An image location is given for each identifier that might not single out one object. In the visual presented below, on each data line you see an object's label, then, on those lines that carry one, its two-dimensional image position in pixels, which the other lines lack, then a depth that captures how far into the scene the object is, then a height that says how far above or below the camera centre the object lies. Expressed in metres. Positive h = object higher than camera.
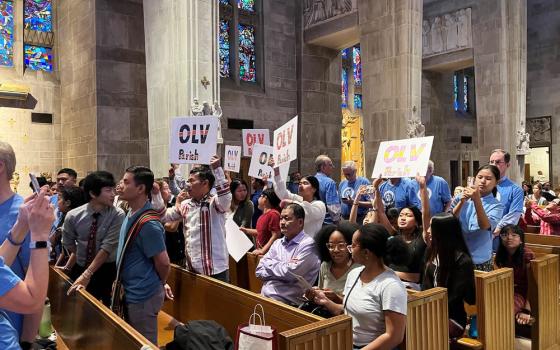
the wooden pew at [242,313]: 2.68 -1.06
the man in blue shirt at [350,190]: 7.45 -0.41
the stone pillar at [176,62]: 9.38 +2.14
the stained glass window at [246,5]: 15.54 +5.35
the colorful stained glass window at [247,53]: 15.52 +3.75
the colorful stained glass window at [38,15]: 12.84 +4.28
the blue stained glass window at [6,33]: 12.36 +3.60
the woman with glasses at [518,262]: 4.55 -0.97
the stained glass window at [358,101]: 19.77 +2.68
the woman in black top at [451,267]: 3.65 -0.82
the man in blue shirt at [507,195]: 5.29 -0.37
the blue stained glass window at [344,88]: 19.27 +3.14
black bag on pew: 2.72 -0.99
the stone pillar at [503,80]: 16.55 +2.92
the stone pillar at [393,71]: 13.06 +2.62
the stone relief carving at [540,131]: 21.95 +1.48
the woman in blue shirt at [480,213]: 4.26 -0.49
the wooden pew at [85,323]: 2.81 -1.15
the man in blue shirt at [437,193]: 6.37 -0.40
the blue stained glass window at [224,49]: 15.13 +3.81
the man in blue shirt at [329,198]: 6.95 -0.49
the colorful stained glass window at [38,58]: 12.76 +3.08
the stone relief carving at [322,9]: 15.41 +5.22
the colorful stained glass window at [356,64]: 19.69 +4.22
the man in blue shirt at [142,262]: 3.38 -0.68
